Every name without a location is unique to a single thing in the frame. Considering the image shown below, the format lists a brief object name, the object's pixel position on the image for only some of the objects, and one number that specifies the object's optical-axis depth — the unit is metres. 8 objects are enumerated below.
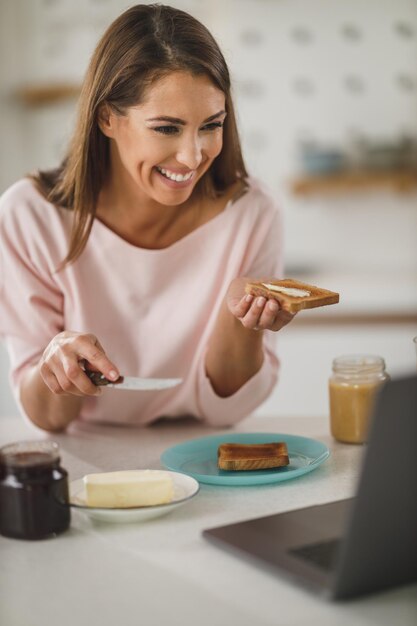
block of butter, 1.47
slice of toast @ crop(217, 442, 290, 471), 1.64
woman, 1.81
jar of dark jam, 1.43
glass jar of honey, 1.77
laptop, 1.22
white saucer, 1.46
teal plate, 1.60
